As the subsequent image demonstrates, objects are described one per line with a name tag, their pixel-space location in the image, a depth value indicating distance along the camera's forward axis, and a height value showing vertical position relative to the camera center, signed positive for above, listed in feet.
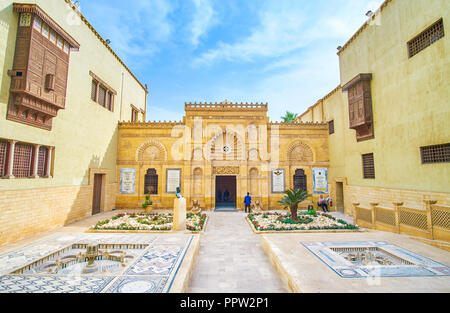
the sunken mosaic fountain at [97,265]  13.89 -6.74
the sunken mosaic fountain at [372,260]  15.80 -6.58
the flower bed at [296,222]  30.73 -6.57
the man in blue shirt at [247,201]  45.76 -4.47
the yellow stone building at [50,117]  24.81 +8.46
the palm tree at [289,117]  95.50 +27.02
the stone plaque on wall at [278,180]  50.03 -0.25
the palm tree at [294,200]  35.86 -3.31
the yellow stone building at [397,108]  25.50 +10.17
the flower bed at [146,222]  30.12 -6.54
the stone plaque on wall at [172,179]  49.96 +0.00
